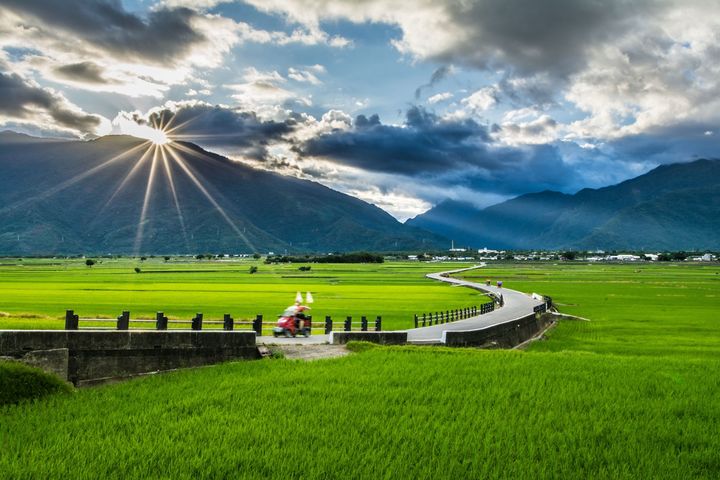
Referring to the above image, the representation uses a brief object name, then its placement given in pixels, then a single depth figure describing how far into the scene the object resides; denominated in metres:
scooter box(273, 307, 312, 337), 25.84
